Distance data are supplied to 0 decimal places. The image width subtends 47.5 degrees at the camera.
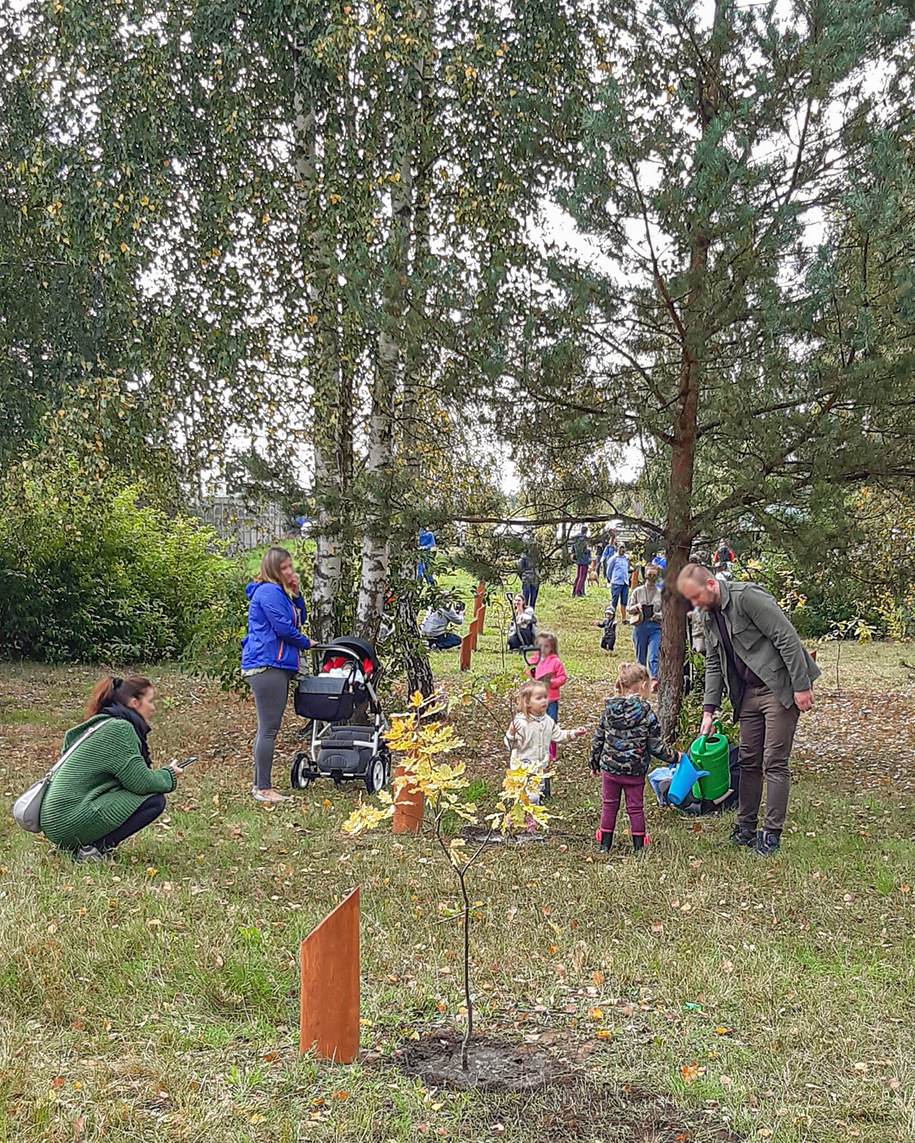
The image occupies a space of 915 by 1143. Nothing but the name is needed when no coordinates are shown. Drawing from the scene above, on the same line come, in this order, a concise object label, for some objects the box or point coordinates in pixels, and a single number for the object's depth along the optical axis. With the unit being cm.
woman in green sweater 541
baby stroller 743
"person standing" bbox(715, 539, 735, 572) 1035
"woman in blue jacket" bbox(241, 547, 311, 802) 717
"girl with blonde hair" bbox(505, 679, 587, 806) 678
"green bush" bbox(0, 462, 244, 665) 1443
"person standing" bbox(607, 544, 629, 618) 1841
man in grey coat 605
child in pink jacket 823
